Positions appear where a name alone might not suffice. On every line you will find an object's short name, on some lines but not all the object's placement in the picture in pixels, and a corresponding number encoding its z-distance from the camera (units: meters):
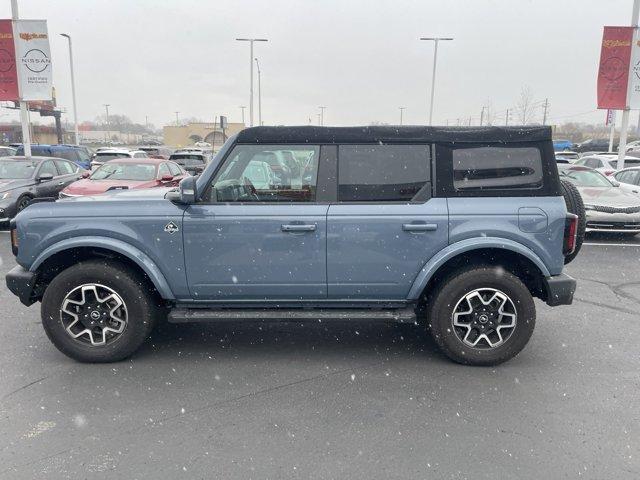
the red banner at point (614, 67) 13.95
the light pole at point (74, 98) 32.47
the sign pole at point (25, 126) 15.09
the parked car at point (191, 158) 20.23
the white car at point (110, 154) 18.18
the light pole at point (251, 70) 31.79
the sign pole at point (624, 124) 14.22
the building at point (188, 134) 74.00
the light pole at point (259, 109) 44.23
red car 10.02
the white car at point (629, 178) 11.20
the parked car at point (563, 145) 45.24
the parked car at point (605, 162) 15.59
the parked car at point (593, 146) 42.56
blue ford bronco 3.79
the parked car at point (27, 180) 9.49
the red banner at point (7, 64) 13.99
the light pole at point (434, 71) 31.52
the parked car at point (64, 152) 18.08
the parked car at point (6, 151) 20.77
